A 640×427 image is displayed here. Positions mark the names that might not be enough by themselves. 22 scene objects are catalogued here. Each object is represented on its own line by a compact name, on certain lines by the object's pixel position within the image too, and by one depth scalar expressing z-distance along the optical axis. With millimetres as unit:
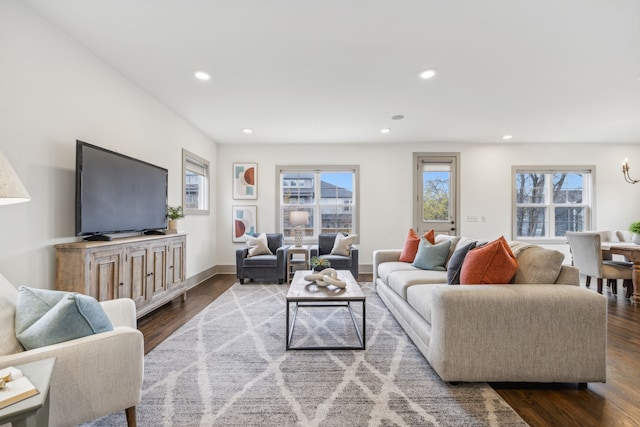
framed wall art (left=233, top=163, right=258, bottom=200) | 5668
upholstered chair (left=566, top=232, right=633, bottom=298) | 3607
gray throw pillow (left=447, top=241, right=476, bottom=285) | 2355
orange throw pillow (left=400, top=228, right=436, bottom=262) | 3627
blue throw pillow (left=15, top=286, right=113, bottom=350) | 1227
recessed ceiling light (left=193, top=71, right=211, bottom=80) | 2898
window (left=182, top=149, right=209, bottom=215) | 4398
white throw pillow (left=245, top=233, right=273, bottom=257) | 4832
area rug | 1555
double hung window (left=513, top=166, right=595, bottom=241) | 5742
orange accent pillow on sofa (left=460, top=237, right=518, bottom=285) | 1994
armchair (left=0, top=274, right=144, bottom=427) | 1165
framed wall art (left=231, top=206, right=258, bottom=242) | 5656
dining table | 3406
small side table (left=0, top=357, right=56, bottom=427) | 798
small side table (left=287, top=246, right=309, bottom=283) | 4824
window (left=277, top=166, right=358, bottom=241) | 5762
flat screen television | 2320
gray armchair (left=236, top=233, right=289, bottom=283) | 4645
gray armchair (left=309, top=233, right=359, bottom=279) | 4609
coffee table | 2295
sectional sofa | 1747
